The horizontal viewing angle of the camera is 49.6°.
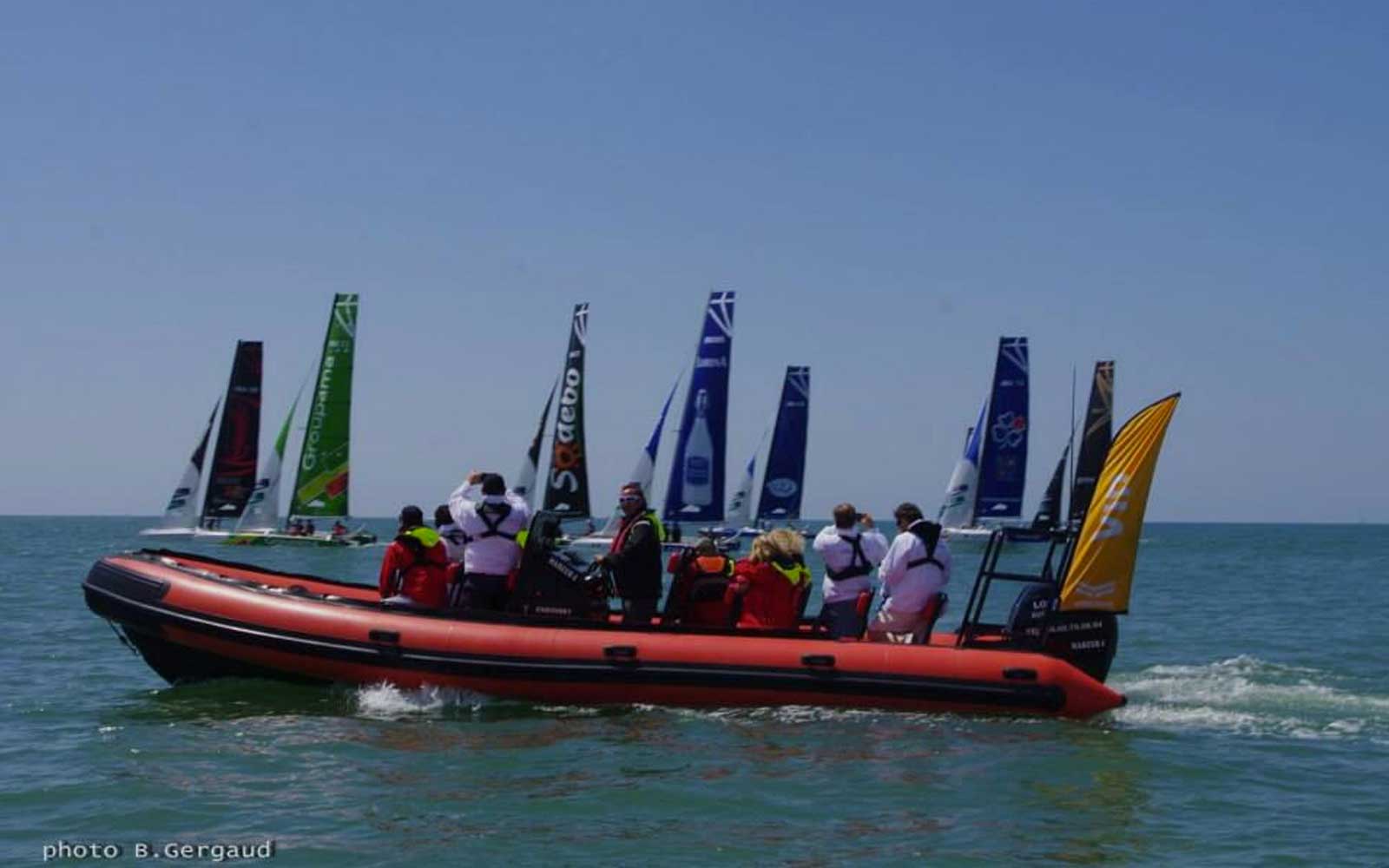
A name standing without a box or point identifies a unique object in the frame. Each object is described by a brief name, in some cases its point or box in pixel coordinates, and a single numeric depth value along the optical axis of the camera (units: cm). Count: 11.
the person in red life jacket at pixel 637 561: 1138
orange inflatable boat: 1066
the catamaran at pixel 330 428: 4556
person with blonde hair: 1131
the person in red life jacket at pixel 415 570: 1176
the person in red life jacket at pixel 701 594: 1157
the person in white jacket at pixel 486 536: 1155
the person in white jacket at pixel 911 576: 1092
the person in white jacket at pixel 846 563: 1109
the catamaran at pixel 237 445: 4806
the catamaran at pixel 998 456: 4959
